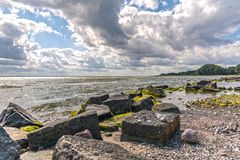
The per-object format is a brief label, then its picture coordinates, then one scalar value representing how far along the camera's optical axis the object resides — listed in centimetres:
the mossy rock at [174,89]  2510
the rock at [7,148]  356
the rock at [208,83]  2529
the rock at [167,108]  968
